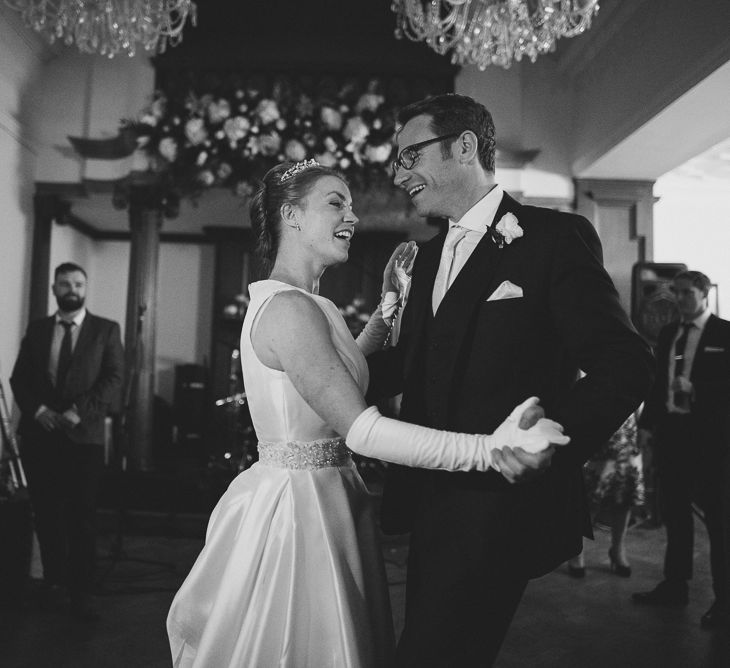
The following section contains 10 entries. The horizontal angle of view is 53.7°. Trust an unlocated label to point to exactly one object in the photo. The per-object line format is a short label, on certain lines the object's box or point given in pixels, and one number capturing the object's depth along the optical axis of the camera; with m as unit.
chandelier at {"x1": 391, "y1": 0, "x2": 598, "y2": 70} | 4.34
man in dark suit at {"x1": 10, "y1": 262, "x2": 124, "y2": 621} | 3.91
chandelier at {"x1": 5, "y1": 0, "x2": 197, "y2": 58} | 4.50
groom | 1.48
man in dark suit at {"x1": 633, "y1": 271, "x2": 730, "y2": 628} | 4.14
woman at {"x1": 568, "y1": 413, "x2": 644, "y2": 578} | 4.84
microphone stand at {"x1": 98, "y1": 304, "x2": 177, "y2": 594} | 4.34
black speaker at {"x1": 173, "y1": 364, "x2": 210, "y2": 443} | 9.00
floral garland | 5.89
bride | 1.60
